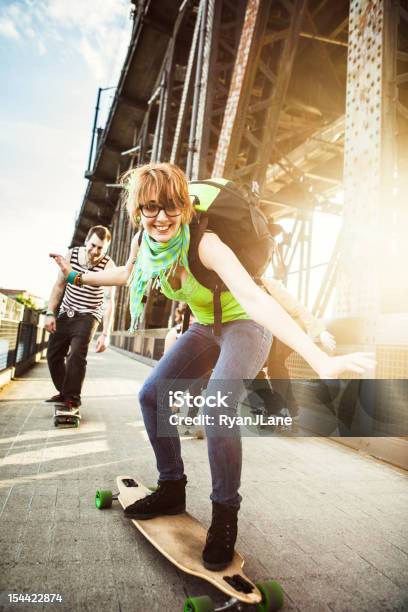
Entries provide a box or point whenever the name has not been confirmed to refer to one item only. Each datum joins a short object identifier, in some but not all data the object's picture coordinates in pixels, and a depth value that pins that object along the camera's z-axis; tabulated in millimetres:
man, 4645
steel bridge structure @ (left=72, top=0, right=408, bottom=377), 3758
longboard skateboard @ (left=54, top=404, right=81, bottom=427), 4359
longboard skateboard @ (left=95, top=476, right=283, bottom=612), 1474
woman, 1651
